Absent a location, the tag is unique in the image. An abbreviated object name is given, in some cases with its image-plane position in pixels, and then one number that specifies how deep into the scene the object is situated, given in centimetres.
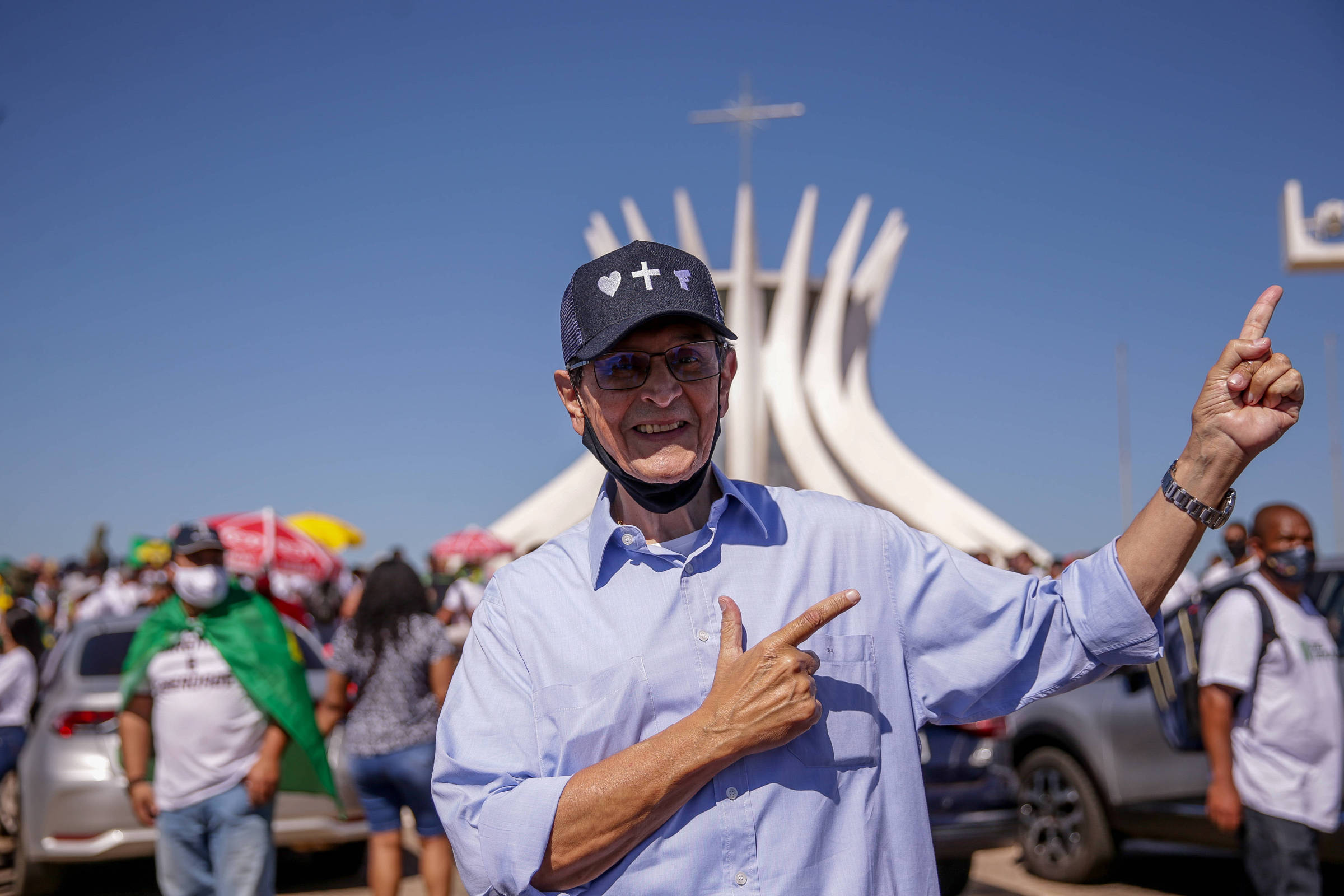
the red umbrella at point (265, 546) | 1039
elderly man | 149
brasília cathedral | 2702
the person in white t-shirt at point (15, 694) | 573
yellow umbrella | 1608
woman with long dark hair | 447
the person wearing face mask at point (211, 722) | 370
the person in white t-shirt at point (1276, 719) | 348
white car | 500
